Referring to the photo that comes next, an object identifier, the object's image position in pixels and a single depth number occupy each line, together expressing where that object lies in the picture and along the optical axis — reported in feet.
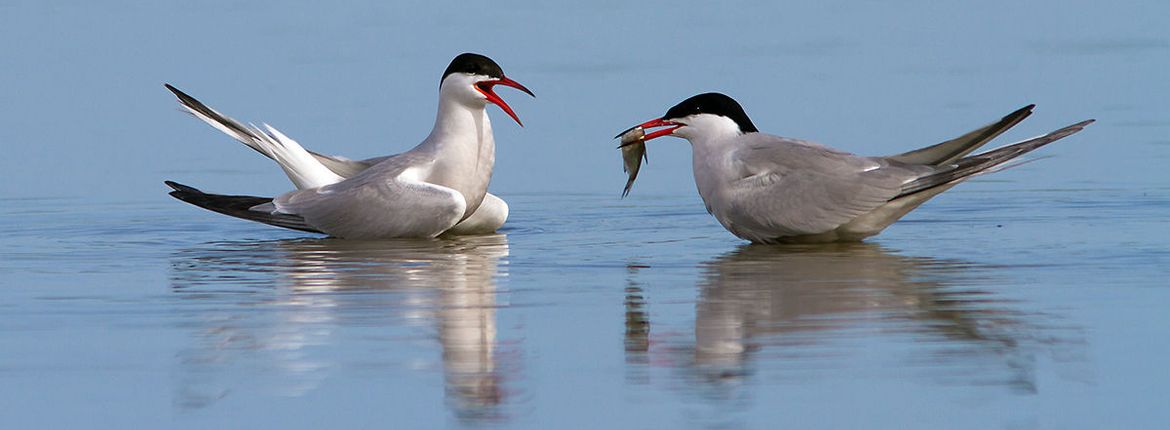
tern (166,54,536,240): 56.54
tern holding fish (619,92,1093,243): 51.65
